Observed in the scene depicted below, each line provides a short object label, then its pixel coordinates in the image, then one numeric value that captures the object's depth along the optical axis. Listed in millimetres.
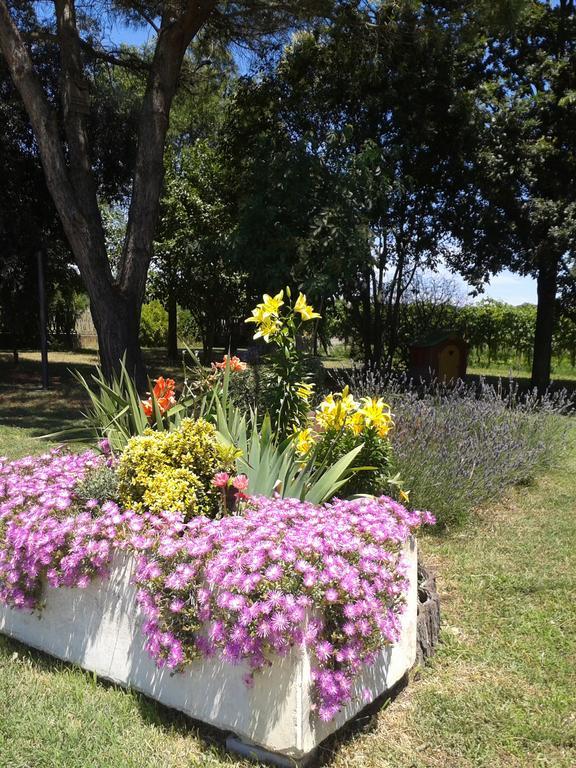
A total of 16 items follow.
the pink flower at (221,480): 2932
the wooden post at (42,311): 11668
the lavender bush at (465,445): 4875
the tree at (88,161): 9203
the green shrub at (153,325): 27641
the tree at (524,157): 11148
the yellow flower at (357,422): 3570
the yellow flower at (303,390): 3904
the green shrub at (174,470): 2988
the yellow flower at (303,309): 3677
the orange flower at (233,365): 4316
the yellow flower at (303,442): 3582
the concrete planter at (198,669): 2262
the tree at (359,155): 10094
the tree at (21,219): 12703
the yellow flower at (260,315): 3686
